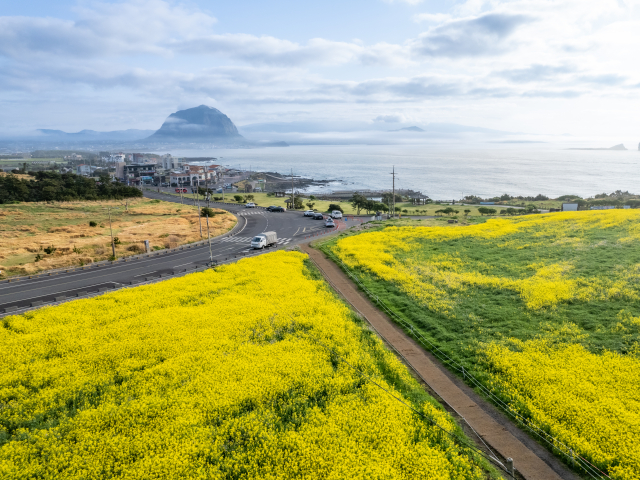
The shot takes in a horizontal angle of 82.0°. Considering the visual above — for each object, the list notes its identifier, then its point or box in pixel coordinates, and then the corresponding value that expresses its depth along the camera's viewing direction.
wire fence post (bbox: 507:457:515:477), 13.73
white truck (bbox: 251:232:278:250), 47.97
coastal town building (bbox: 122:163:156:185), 177.12
